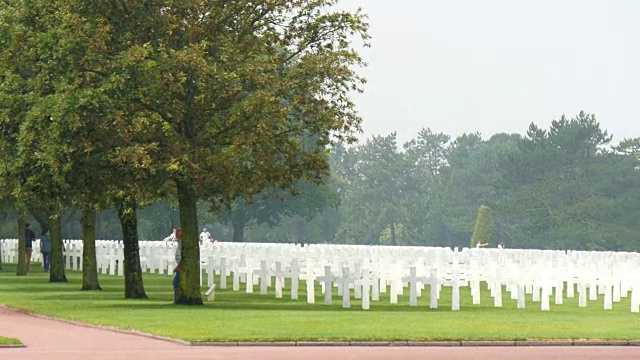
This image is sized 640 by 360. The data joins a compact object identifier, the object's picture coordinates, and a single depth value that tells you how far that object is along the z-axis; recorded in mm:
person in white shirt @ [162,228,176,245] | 75688
